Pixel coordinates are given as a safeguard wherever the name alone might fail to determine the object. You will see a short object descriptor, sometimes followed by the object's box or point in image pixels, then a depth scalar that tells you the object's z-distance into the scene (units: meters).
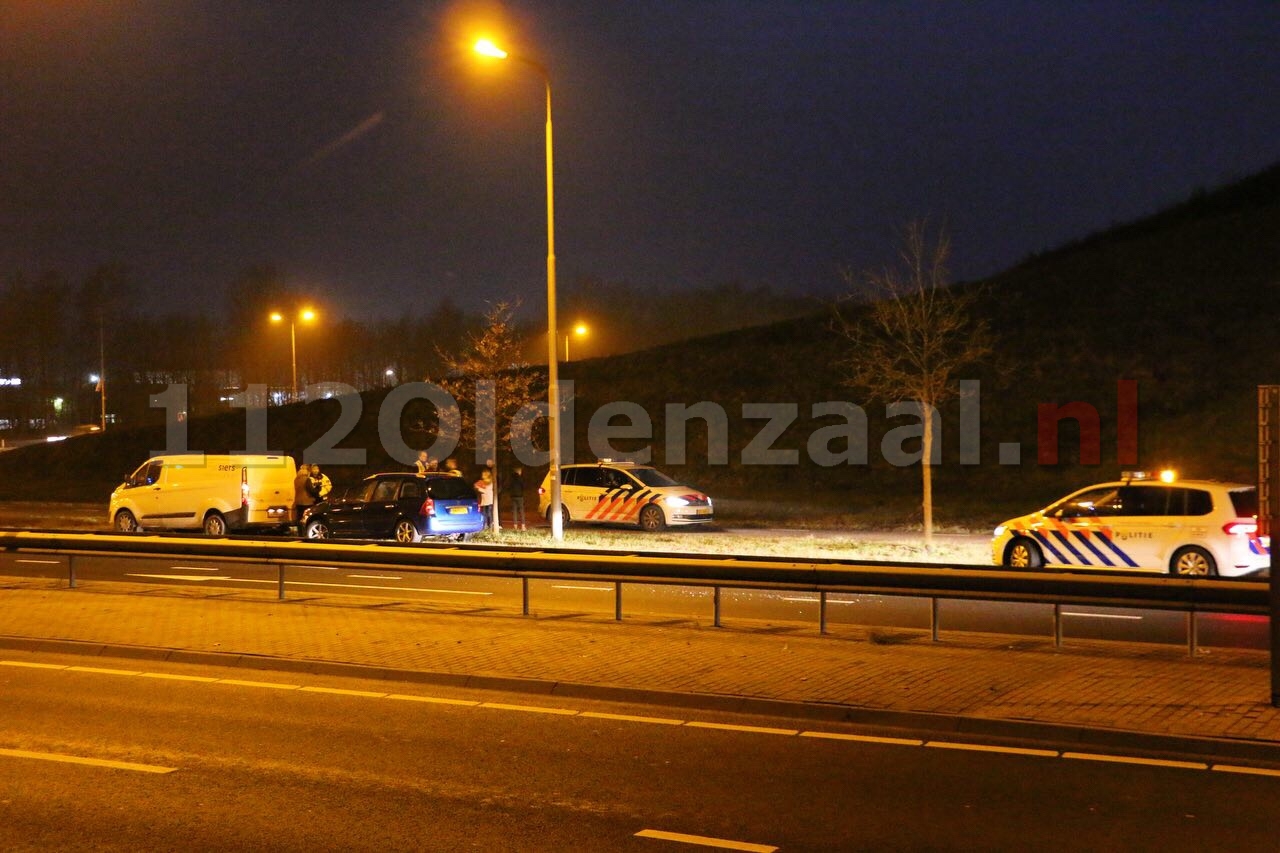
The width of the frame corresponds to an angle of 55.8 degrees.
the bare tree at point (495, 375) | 29.23
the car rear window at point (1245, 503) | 16.69
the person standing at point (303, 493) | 26.94
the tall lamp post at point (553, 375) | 22.88
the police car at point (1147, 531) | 16.67
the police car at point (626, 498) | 28.23
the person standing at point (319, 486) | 26.98
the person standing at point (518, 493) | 30.44
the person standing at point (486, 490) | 27.44
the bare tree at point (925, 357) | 23.84
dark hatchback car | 24.08
